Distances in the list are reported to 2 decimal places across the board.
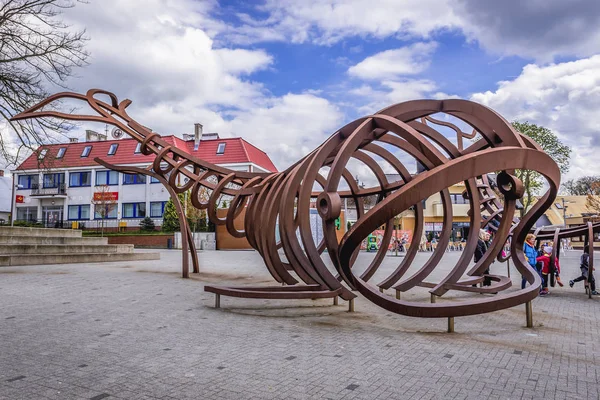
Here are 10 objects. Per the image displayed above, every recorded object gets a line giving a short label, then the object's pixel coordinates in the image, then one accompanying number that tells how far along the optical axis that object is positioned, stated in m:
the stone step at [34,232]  17.25
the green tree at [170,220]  34.06
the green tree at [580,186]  55.69
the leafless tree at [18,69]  12.00
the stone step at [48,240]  16.78
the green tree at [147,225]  36.69
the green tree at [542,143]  30.31
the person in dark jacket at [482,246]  10.93
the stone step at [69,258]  14.31
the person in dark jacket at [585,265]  10.33
